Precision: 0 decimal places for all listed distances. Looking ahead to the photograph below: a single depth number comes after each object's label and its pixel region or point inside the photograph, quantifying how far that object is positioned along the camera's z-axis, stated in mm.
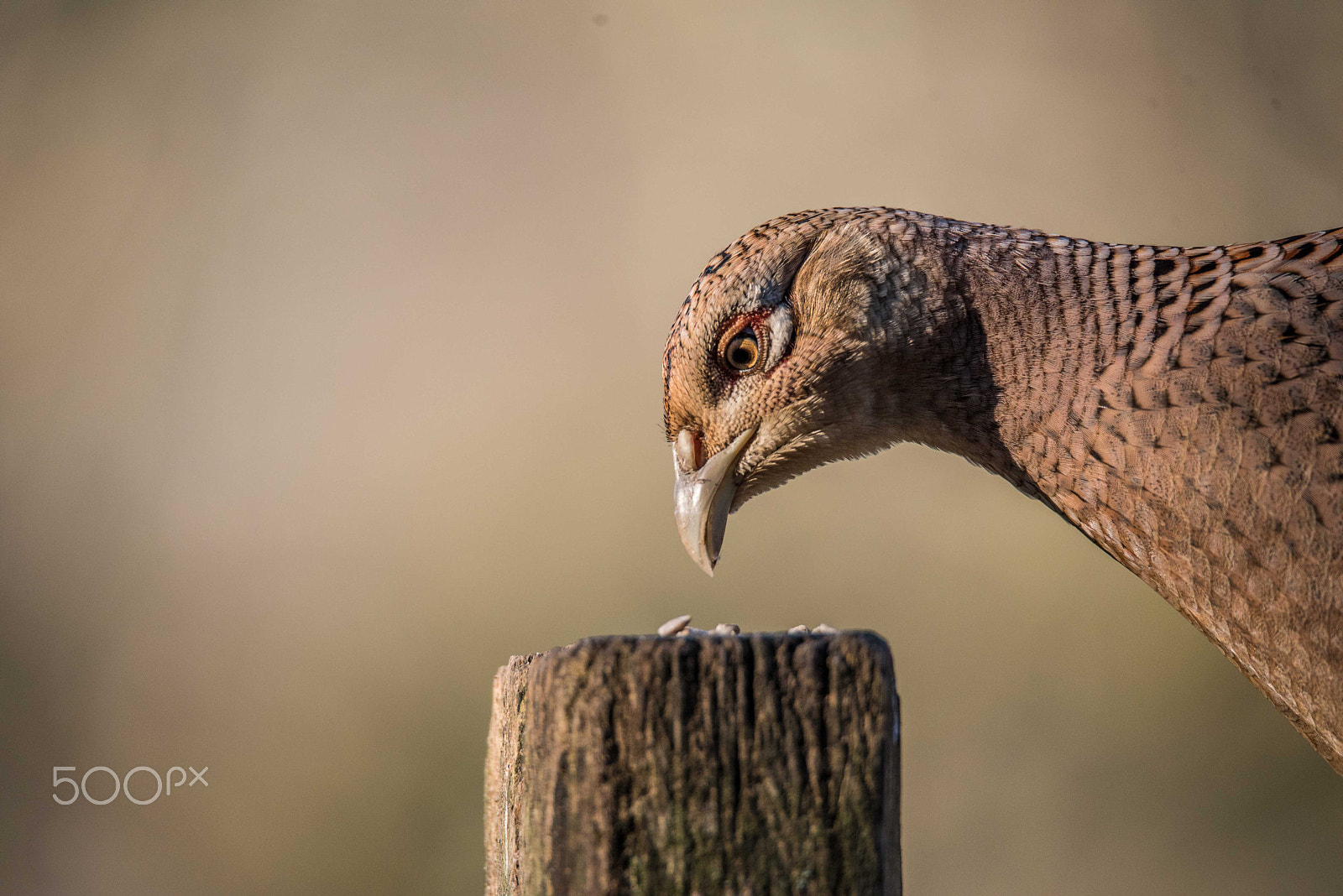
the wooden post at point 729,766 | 4364
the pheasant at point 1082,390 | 5233
